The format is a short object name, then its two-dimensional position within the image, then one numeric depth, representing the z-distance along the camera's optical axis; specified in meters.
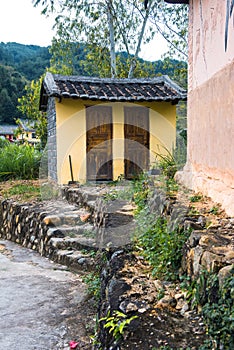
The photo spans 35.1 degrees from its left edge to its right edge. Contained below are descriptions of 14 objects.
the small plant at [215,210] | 3.54
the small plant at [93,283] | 4.15
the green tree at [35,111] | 14.90
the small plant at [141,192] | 5.34
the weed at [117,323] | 2.39
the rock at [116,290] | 2.76
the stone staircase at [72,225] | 4.96
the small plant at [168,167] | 5.82
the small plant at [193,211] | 3.51
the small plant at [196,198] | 4.04
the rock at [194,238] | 2.86
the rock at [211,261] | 2.36
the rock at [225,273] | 2.18
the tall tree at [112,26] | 15.35
